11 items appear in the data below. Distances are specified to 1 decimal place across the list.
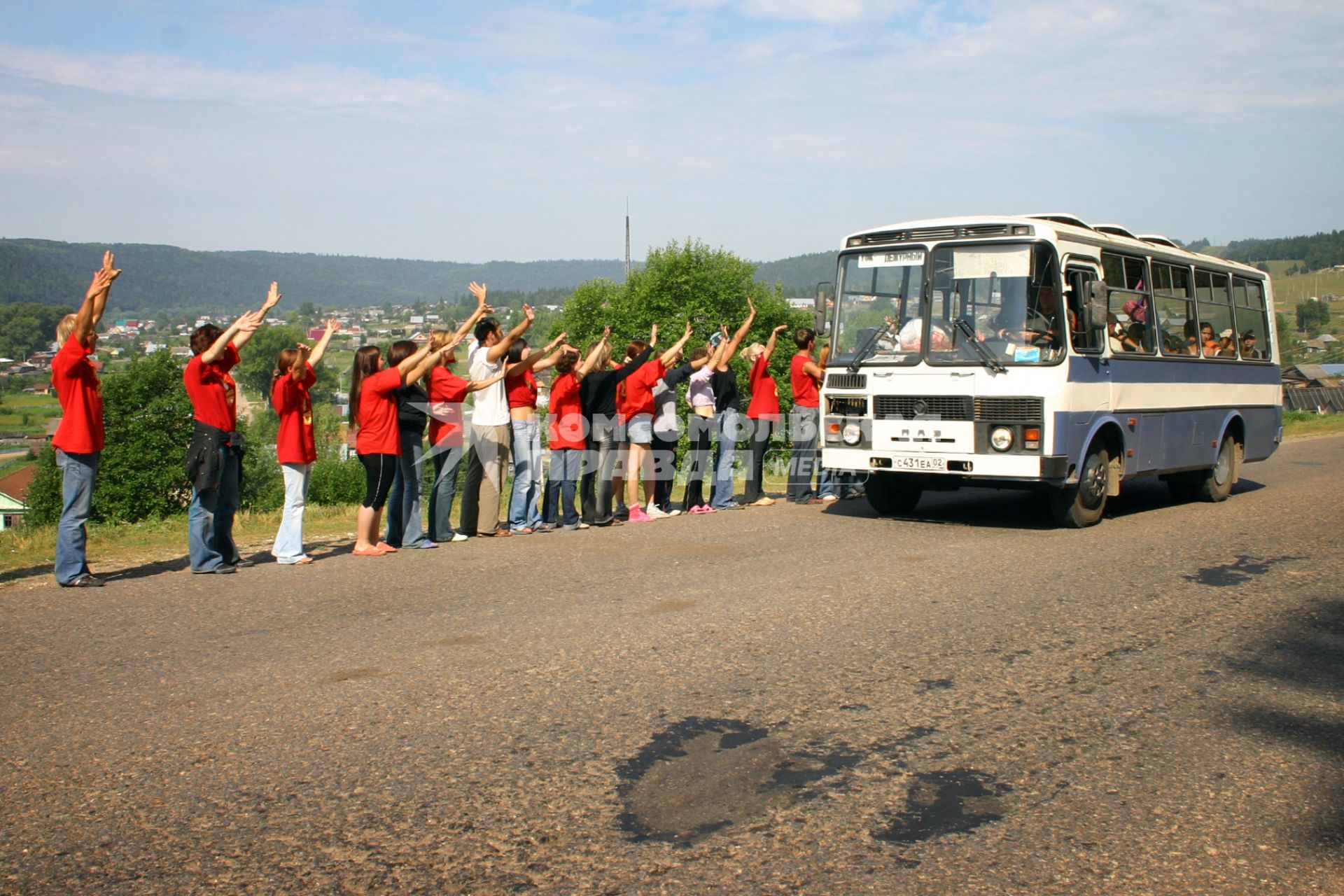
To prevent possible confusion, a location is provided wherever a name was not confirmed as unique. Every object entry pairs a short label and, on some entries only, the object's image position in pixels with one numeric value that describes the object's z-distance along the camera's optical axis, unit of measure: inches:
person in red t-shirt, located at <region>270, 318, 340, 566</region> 366.0
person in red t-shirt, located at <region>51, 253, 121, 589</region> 311.1
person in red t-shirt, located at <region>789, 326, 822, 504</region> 548.4
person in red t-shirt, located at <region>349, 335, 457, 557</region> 380.8
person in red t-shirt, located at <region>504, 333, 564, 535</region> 443.8
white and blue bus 423.5
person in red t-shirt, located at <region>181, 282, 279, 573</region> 337.7
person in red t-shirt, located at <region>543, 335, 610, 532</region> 460.8
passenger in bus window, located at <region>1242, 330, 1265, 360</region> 586.6
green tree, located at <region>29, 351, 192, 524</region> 1700.3
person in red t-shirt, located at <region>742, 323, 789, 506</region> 539.8
